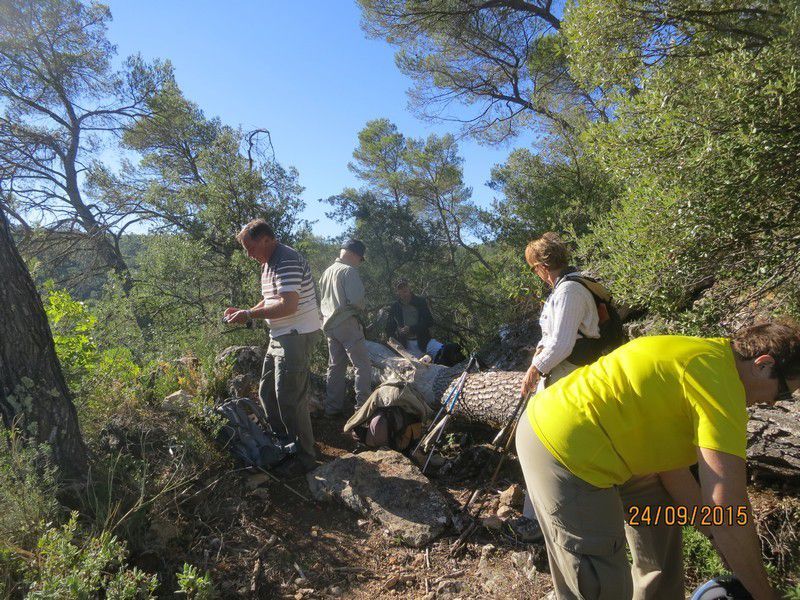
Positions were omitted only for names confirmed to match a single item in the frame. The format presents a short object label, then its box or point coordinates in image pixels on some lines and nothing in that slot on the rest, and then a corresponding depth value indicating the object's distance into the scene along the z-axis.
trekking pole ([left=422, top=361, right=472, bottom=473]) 3.88
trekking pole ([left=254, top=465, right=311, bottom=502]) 3.26
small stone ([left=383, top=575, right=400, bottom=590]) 2.55
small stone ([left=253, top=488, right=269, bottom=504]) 3.17
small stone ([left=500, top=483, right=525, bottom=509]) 3.23
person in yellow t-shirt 1.28
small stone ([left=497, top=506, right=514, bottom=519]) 3.10
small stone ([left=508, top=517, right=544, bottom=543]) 2.79
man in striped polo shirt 3.30
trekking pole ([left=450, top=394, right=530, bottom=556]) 2.84
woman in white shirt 2.41
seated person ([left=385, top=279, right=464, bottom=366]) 6.57
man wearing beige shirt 4.81
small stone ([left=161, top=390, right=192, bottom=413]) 3.71
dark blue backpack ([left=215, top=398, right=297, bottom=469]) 3.29
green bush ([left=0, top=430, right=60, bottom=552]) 2.13
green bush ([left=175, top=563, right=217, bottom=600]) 2.01
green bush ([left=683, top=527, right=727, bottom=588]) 2.38
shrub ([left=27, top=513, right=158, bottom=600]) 1.81
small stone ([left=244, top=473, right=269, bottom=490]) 3.22
